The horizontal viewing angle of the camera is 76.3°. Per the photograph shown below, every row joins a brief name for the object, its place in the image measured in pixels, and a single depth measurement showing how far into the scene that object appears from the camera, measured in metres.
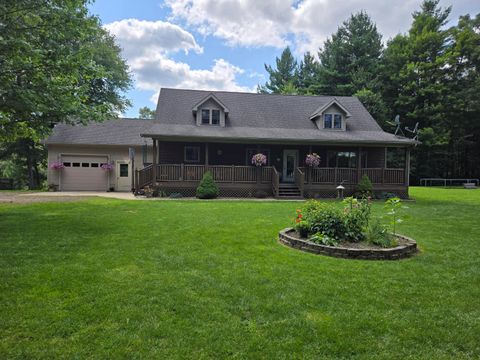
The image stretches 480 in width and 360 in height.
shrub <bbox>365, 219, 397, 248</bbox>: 5.50
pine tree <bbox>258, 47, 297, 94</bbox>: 41.00
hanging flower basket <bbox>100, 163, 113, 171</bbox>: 18.59
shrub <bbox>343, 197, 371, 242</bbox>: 5.80
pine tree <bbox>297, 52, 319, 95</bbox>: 36.31
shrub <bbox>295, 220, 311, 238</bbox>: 6.08
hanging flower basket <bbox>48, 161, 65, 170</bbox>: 18.27
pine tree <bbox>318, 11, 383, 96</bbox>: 31.00
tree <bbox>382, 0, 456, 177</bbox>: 28.08
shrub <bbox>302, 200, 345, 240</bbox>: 5.81
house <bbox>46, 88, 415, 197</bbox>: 15.08
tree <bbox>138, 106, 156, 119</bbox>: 52.48
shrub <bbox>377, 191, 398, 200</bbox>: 15.31
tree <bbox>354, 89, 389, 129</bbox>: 27.20
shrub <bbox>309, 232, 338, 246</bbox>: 5.54
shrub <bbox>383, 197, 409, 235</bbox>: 5.83
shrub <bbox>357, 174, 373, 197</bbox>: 15.10
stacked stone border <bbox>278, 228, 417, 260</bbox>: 5.20
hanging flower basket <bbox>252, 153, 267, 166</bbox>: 14.91
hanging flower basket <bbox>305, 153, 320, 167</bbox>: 14.98
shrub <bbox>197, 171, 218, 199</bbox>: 14.12
